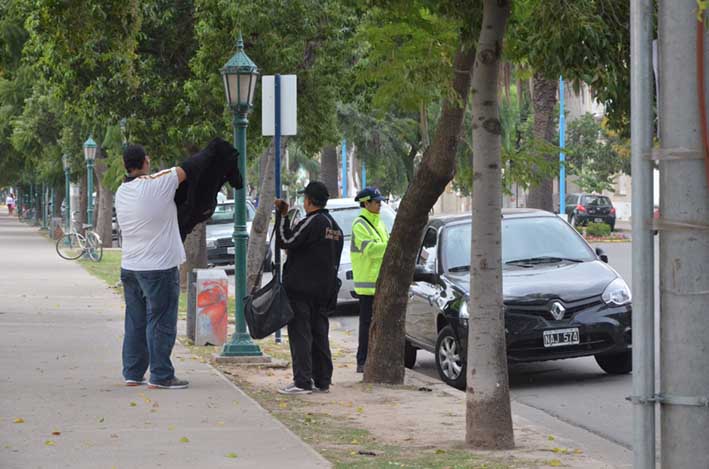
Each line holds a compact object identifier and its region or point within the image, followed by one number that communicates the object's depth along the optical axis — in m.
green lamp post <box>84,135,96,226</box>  38.34
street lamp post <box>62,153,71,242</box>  45.12
